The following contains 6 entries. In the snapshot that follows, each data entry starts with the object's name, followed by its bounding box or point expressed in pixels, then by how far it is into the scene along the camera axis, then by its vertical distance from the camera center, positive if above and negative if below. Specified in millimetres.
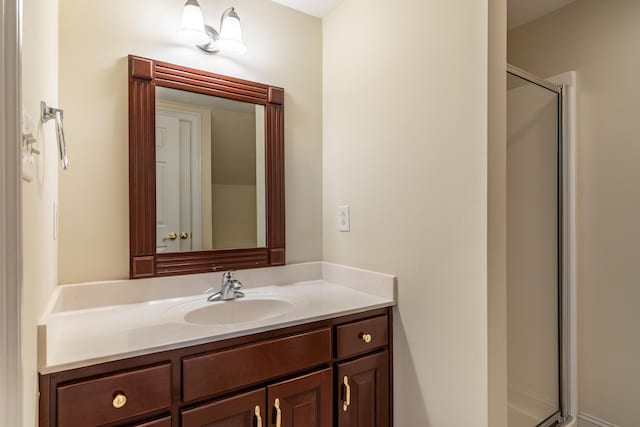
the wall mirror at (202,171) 1389 +205
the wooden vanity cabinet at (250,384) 868 -519
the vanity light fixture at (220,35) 1444 +803
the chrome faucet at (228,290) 1439 -325
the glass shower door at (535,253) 1606 -202
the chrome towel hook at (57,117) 908 +275
